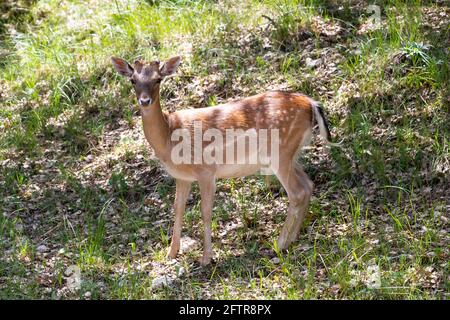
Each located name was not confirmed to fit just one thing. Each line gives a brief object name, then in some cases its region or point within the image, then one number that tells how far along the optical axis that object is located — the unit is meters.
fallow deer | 7.62
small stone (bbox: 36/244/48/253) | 8.10
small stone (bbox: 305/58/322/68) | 9.71
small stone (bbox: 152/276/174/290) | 7.23
